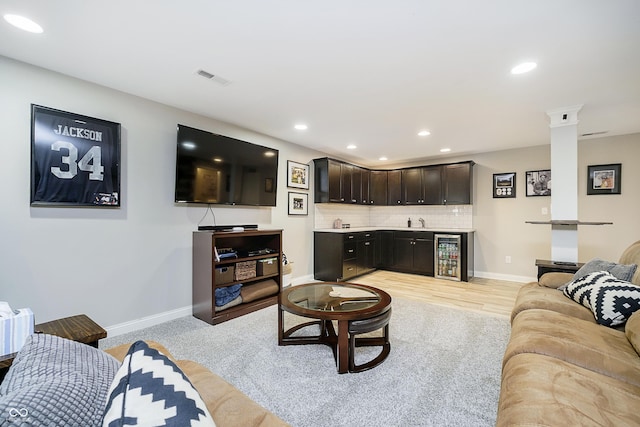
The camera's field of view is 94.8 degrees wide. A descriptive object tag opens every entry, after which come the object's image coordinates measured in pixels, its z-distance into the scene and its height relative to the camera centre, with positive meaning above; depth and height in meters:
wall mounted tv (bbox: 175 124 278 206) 3.23 +0.57
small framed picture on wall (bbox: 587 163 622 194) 4.35 +0.58
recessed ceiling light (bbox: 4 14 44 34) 1.81 +1.23
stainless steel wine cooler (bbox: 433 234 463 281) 5.21 -0.72
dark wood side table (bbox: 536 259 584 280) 3.06 -0.53
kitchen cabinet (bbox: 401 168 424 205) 5.94 +0.62
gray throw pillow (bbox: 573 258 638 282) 2.21 -0.42
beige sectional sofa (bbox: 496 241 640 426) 1.04 -0.68
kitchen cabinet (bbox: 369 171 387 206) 6.36 +0.63
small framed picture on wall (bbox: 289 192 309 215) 4.79 +0.22
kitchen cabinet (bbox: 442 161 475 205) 5.41 +0.63
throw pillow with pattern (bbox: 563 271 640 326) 1.83 -0.53
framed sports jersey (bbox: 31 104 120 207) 2.40 +0.50
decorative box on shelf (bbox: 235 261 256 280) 3.53 -0.65
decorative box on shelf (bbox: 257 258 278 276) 3.79 -0.65
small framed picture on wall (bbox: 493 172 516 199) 5.17 +0.57
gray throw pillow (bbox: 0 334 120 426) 0.57 -0.40
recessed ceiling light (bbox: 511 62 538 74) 2.33 +1.21
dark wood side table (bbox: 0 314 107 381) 1.47 -0.60
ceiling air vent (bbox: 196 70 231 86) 2.50 +1.23
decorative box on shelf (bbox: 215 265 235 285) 3.30 -0.66
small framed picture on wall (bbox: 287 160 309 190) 4.76 +0.70
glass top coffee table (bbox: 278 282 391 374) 2.19 -0.74
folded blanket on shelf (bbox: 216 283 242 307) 3.34 -0.90
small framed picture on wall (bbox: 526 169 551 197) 4.85 +0.58
